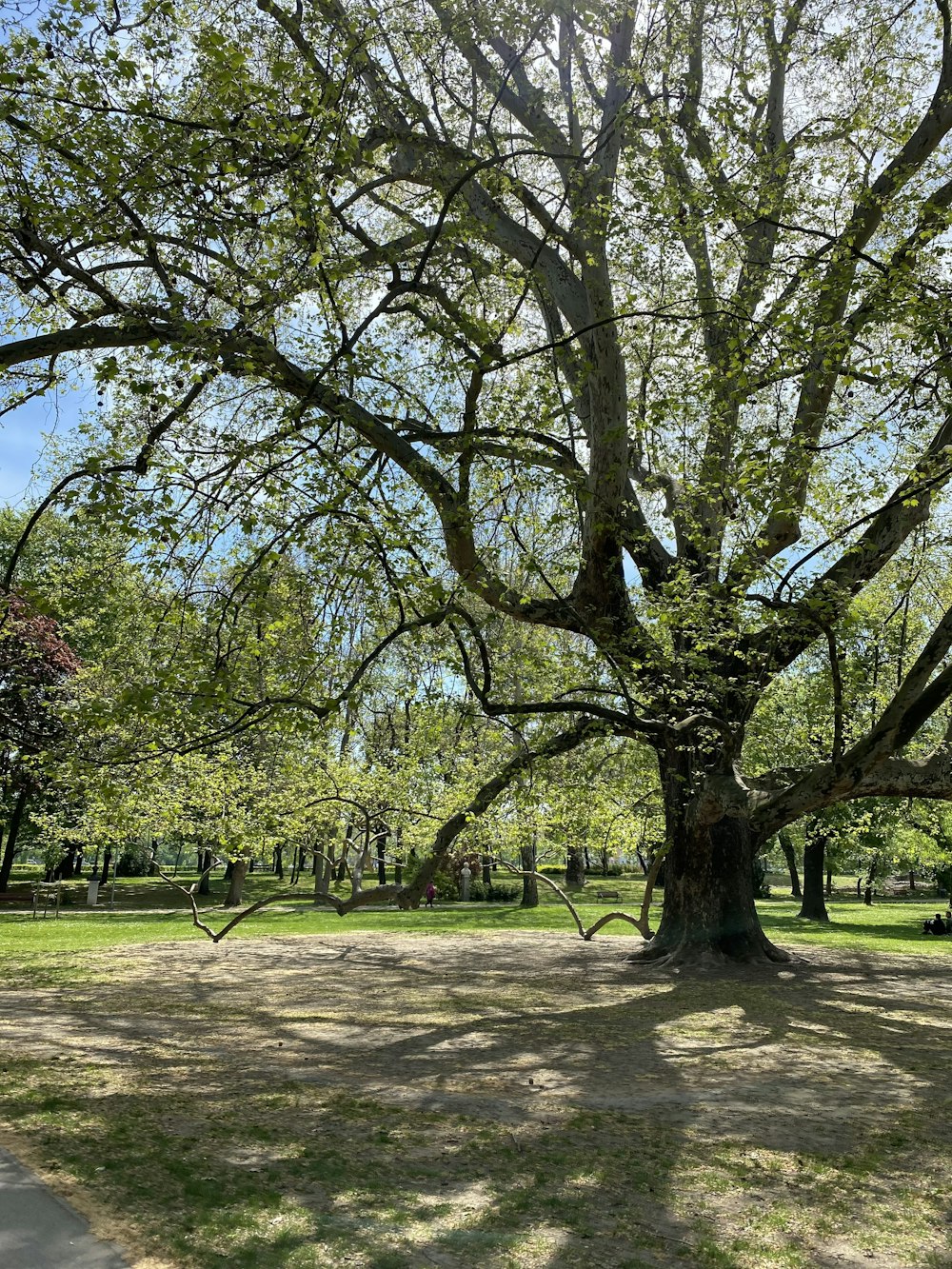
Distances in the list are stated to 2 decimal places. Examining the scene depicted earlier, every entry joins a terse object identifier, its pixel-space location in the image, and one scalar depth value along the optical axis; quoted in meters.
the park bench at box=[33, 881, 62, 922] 26.95
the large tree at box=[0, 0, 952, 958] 6.31
